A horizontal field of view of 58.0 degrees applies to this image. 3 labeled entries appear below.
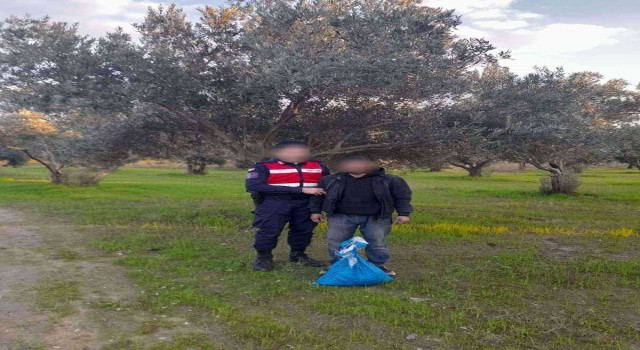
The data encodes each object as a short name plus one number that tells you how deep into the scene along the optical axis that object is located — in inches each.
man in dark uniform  293.1
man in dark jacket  274.4
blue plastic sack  257.9
